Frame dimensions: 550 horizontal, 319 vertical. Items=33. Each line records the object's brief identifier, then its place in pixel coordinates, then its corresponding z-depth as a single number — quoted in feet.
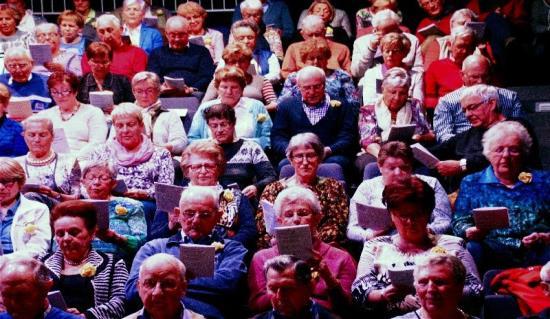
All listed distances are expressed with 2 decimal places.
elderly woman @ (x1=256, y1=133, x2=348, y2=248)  20.47
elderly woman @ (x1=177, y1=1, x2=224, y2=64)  30.27
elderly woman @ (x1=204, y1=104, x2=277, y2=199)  22.68
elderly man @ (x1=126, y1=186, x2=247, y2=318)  18.26
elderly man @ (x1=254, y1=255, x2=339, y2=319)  16.30
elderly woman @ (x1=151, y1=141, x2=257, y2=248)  20.31
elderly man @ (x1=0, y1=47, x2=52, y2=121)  26.86
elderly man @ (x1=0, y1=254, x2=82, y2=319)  16.37
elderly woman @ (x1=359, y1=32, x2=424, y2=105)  26.17
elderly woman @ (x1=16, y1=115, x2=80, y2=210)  22.26
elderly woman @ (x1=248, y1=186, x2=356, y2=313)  17.66
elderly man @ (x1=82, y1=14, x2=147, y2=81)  28.68
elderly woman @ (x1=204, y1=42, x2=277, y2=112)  26.73
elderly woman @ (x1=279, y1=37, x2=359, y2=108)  26.45
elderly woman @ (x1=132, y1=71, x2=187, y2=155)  24.67
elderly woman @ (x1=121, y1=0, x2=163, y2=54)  30.58
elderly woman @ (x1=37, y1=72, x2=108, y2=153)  24.72
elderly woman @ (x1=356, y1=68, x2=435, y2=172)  24.13
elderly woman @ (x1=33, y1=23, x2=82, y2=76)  28.81
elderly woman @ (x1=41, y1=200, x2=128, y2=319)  18.20
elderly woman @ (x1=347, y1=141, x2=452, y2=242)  19.99
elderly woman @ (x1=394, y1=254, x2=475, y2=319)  15.96
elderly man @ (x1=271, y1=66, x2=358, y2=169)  24.25
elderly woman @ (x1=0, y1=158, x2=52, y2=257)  20.27
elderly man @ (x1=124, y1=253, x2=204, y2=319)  16.49
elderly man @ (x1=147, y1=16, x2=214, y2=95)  28.32
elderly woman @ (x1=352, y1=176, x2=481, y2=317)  17.58
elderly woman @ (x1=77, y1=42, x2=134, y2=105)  26.96
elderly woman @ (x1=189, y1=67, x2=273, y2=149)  24.72
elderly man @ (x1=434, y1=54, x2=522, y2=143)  24.27
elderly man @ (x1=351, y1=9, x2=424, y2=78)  27.89
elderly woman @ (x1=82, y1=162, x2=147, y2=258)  19.88
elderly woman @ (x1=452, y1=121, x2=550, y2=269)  19.10
